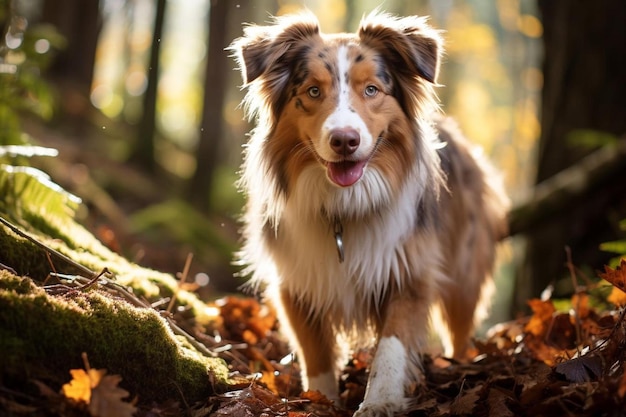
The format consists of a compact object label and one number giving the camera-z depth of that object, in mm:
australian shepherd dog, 4262
